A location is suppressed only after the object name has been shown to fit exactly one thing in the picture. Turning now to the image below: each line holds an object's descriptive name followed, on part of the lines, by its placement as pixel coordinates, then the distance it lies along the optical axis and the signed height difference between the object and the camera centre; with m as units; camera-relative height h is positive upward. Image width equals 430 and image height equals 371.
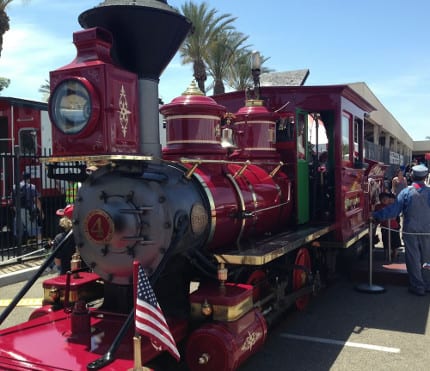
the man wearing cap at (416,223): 6.34 -0.70
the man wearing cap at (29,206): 8.96 -0.57
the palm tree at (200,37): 20.30 +5.97
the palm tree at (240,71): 22.98 +5.05
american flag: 2.73 -0.84
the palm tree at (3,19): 16.47 +5.61
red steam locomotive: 3.09 -0.36
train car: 10.36 +0.89
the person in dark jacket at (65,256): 4.67 -0.85
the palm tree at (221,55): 21.05 +5.42
